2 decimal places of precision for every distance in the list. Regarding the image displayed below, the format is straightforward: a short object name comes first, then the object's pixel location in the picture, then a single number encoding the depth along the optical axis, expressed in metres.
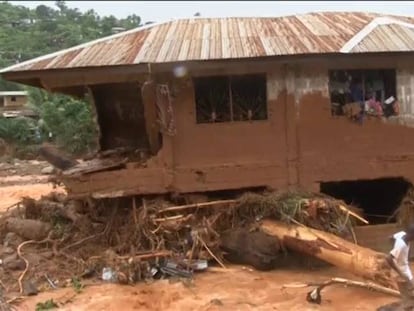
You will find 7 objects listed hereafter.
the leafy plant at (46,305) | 9.06
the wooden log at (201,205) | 11.21
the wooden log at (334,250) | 8.96
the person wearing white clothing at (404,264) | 7.80
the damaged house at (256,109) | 11.14
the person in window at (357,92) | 11.70
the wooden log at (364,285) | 8.59
